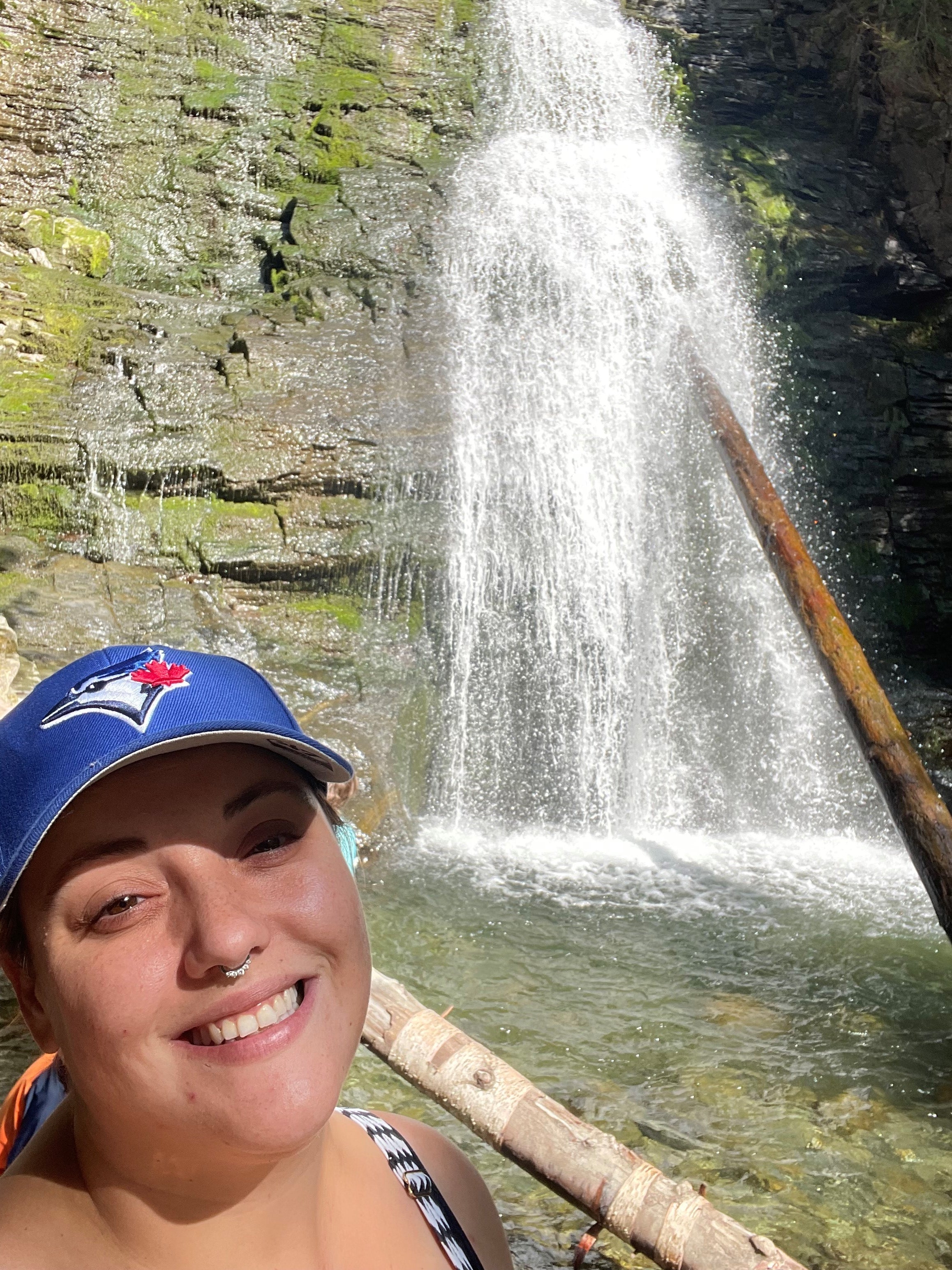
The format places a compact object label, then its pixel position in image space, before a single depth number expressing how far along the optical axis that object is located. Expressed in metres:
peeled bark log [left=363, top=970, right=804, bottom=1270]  2.12
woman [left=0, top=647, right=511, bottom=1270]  0.94
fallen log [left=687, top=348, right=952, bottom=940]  3.94
